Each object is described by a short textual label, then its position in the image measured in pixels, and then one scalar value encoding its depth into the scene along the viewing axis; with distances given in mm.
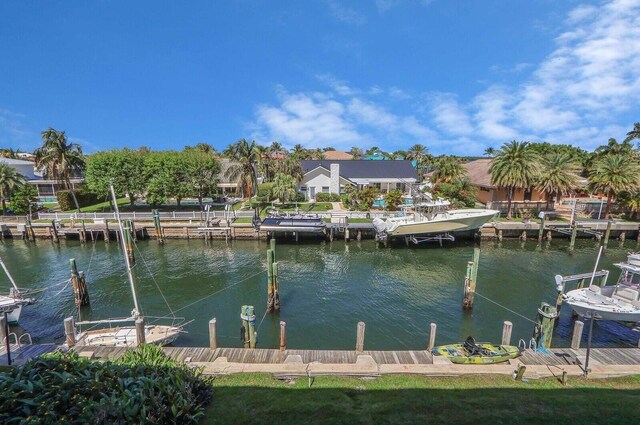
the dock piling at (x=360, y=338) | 12570
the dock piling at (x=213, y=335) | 12727
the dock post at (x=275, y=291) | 19141
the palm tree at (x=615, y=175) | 35875
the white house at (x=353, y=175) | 54281
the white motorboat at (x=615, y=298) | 15898
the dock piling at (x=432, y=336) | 12859
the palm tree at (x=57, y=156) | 43719
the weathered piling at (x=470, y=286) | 19297
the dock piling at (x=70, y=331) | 13164
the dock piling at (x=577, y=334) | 12791
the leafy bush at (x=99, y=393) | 6551
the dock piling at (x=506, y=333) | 13078
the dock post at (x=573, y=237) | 31648
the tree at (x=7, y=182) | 41906
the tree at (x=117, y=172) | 42844
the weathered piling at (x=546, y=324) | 14219
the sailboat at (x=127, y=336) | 14664
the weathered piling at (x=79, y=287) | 19922
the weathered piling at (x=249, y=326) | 14688
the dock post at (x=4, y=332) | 10727
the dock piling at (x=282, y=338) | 12879
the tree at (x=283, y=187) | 46719
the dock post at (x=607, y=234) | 32463
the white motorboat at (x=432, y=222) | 31703
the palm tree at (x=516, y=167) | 38366
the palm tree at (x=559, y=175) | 38344
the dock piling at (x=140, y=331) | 12675
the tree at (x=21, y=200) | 42031
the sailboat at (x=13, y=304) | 17406
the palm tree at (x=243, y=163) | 46812
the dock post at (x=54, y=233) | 35575
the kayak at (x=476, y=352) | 11930
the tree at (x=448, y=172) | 48781
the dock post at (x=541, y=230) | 35047
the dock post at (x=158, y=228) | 35250
